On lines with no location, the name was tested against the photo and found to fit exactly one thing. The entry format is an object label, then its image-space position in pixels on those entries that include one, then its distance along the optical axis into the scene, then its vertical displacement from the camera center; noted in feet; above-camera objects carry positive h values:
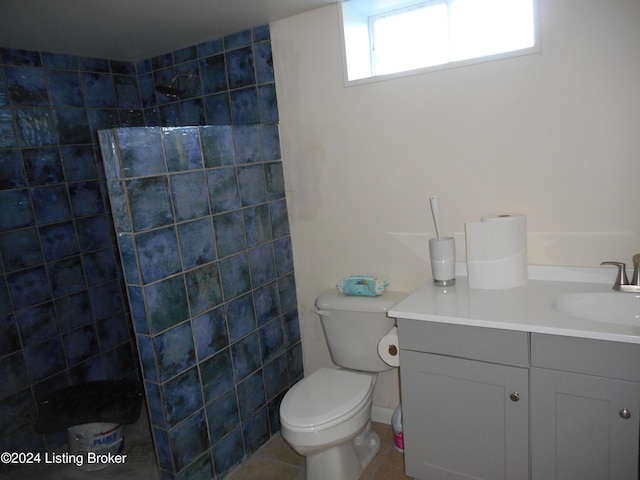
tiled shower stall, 5.59 -1.06
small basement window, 5.96 +1.57
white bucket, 7.08 -4.14
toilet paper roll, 6.13 -2.72
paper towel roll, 5.66 -1.41
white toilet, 5.72 -3.27
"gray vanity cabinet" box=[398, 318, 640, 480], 4.40 -2.88
